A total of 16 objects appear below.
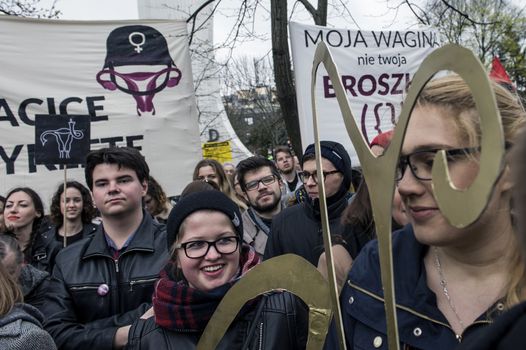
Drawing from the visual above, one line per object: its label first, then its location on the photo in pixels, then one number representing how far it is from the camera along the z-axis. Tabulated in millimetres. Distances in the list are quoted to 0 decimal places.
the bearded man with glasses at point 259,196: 3959
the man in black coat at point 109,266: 2363
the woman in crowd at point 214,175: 4633
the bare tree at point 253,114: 25912
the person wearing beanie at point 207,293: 1784
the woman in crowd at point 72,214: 4281
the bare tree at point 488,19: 20891
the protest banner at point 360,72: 4367
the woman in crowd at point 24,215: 3885
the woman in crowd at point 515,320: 560
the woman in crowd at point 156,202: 4434
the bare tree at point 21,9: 9366
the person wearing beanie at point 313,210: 2943
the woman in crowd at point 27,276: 2324
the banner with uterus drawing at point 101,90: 4426
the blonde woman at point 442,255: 1108
